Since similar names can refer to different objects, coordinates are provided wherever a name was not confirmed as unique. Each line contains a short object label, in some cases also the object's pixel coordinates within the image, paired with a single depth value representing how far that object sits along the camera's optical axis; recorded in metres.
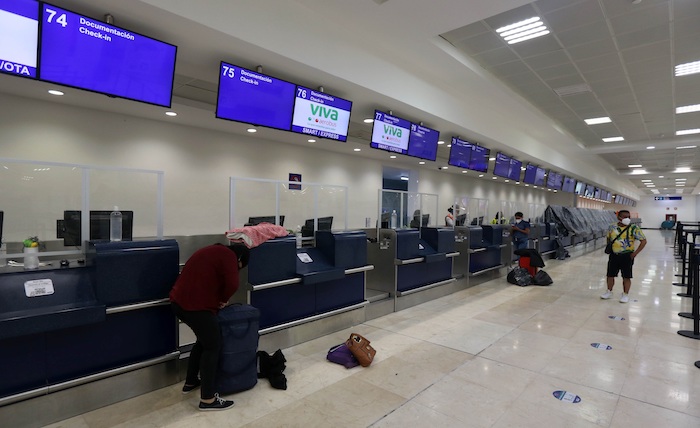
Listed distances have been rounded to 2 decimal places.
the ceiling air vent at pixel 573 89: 6.82
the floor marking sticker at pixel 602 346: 4.20
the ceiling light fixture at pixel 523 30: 4.67
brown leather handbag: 3.64
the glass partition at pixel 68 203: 3.58
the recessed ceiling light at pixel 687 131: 10.07
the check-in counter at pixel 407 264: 5.66
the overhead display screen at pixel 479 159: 8.27
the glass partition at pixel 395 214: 6.24
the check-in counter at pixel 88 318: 2.48
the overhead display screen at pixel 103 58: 2.88
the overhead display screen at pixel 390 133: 5.79
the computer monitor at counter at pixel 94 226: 3.52
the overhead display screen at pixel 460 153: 7.72
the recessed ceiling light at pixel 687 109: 7.97
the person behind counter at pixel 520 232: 9.29
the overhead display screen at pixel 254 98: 3.93
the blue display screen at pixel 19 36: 2.68
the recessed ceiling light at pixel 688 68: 5.83
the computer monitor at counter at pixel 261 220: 4.88
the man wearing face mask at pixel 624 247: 6.16
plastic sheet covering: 13.01
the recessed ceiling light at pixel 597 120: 8.98
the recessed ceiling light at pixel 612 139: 11.23
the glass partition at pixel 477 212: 8.82
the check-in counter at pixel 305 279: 3.87
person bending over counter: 2.86
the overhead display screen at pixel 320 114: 4.60
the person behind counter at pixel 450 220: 7.73
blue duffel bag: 3.04
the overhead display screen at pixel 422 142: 6.47
